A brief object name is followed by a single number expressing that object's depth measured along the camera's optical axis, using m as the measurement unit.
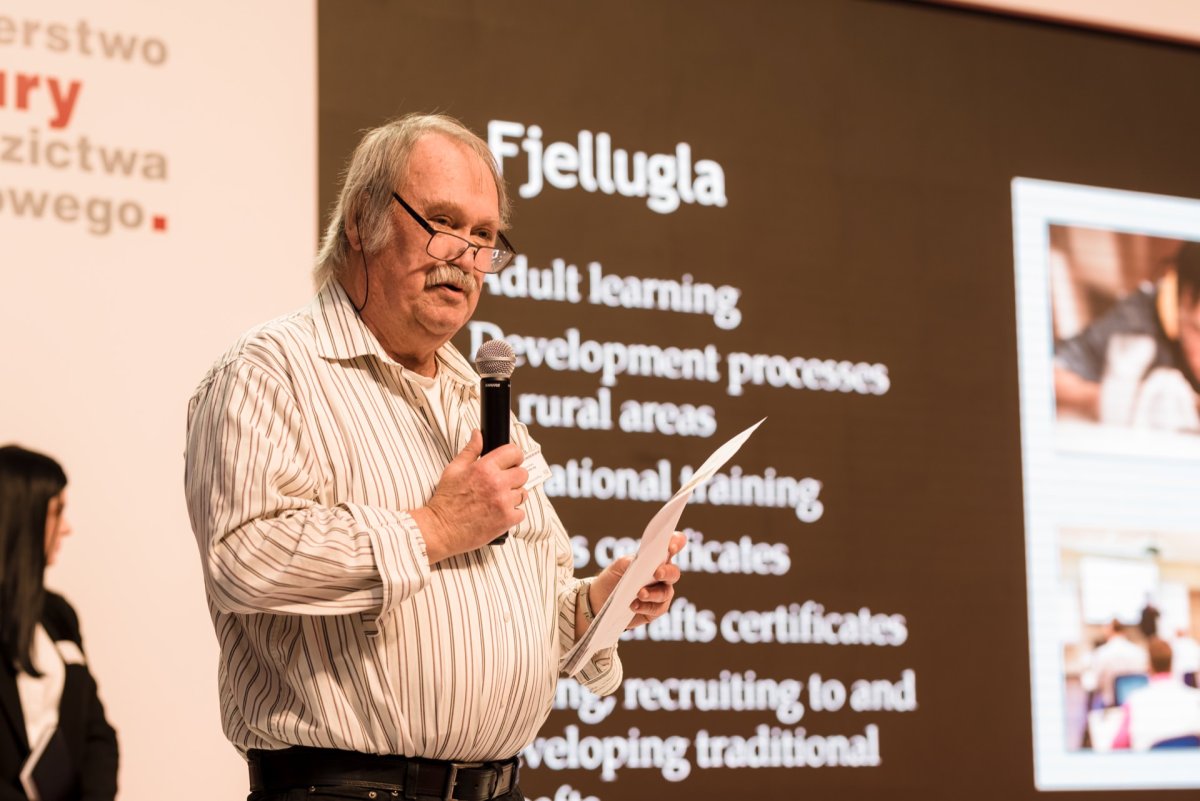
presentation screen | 3.78
